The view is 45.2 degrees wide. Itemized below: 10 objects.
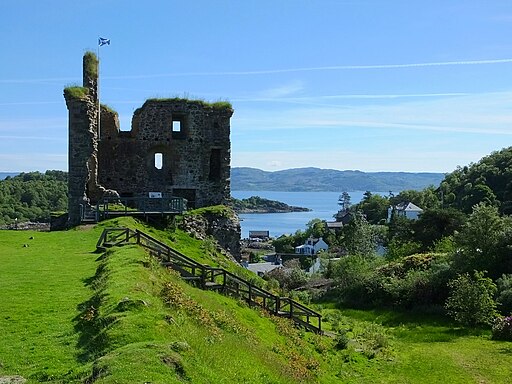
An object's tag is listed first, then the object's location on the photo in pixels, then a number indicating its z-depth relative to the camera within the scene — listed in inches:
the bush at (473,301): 1056.2
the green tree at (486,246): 1291.8
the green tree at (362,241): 2201.0
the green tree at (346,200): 7194.9
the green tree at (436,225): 1937.7
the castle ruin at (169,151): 1348.4
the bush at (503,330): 970.1
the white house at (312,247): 3804.1
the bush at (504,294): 1145.4
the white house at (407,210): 3957.4
